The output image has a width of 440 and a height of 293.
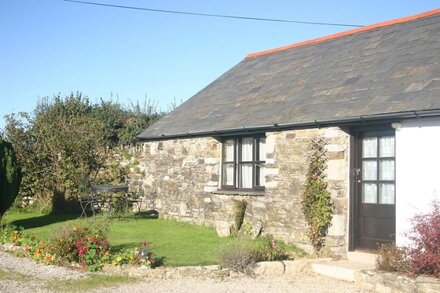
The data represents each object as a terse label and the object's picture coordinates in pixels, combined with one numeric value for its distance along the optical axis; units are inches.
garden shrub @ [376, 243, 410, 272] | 298.4
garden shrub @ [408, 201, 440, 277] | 281.1
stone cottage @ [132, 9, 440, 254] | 344.8
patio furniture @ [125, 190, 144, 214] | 634.2
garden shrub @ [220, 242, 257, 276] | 332.2
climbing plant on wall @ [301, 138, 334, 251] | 387.2
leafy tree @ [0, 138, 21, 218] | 476.7
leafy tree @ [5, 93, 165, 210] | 658.2
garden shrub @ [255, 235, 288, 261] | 352.5
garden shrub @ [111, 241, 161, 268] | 330.3
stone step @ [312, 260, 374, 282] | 336.6
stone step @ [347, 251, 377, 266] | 364.8
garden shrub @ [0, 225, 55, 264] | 356.2
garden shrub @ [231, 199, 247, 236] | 472.7
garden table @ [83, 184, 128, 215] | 608.5
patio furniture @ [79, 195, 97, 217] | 609.0
